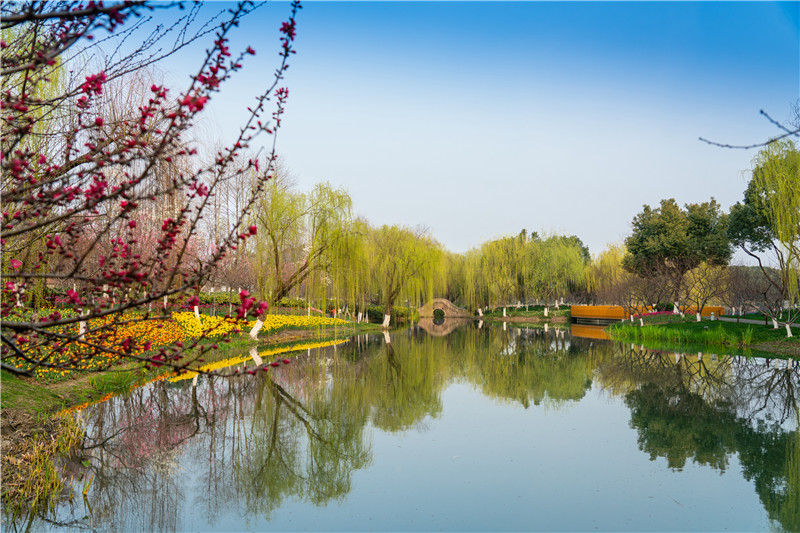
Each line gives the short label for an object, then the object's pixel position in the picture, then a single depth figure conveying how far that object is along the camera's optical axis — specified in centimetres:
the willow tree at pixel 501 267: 4366
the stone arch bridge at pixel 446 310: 5117
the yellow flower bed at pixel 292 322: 2299
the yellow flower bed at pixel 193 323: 1836
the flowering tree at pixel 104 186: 232
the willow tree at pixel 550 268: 4300
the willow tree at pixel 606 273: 4372
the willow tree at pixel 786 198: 1894
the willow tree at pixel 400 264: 3234
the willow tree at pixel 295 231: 2097
